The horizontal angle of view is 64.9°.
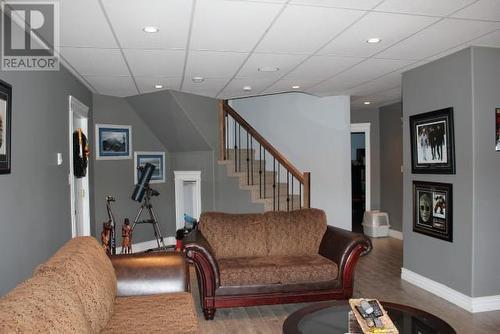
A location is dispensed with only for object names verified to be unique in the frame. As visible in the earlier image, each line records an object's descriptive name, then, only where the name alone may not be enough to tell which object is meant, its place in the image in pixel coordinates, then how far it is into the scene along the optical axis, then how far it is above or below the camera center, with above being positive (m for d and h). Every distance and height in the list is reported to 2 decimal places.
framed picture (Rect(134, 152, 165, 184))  6.58 +0.04
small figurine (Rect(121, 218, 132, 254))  5.85 -1.05
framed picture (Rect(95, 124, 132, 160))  6.06 +0.37
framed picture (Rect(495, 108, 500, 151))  3.70 +0.28
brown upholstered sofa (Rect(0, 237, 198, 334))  1.53 -0.72
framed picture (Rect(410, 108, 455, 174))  3.91 +0.18
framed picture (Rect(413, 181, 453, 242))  3.95 -0.53
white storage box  7.32 -1.19
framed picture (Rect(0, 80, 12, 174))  2.61 +0.28
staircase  6.05 -0.11
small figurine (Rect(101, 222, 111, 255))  5.55 -1.00
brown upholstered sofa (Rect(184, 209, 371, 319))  3.55 -0.96
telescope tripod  6.40 -0.86
